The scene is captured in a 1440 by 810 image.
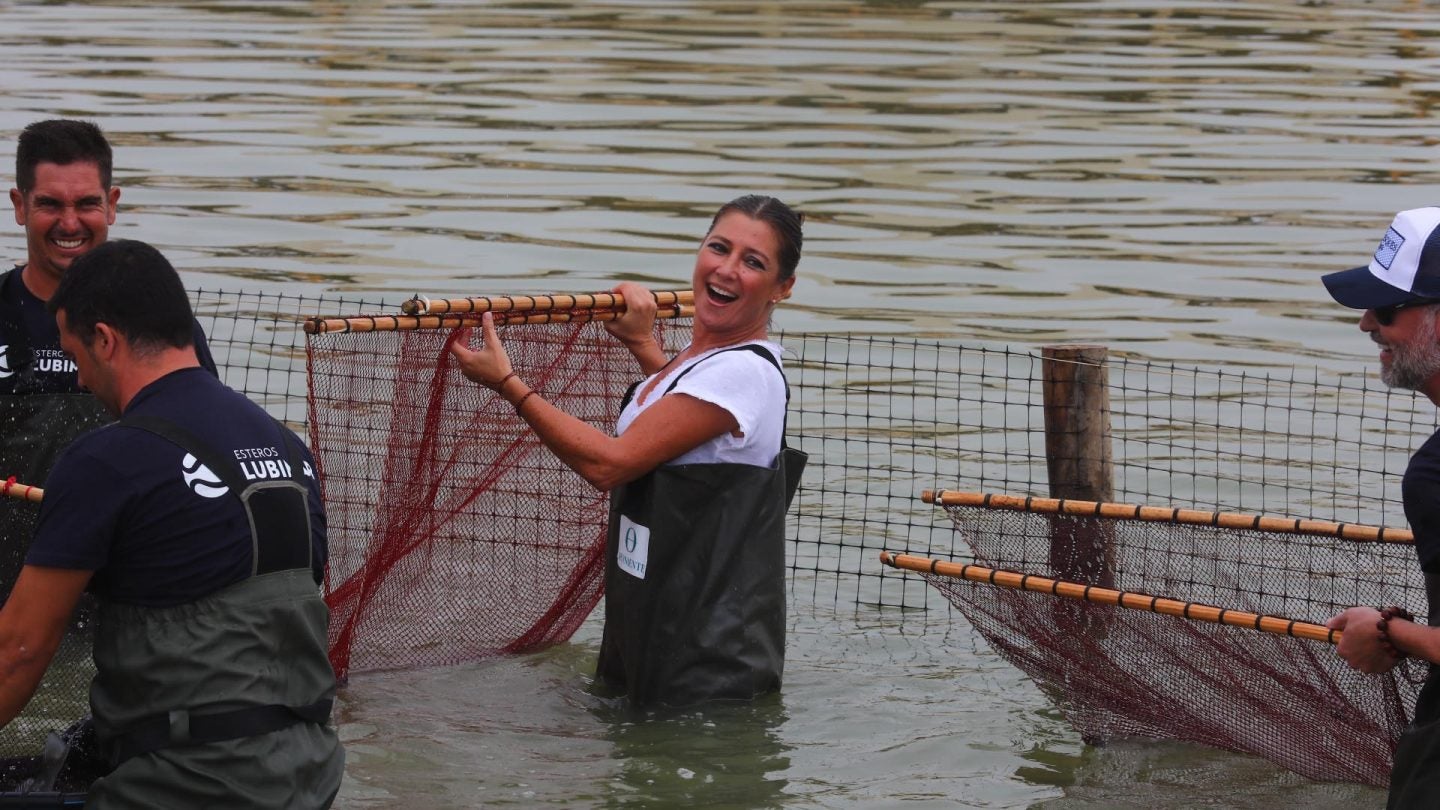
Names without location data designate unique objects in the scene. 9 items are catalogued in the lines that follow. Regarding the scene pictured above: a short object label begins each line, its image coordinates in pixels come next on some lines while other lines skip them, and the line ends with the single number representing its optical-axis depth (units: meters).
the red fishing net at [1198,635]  13.16
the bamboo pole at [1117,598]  12.27
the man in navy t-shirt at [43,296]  13.52
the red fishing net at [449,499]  14.69
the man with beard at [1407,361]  9.82
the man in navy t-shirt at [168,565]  9.27
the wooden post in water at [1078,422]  17.03
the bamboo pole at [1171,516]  13.52
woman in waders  13.12
